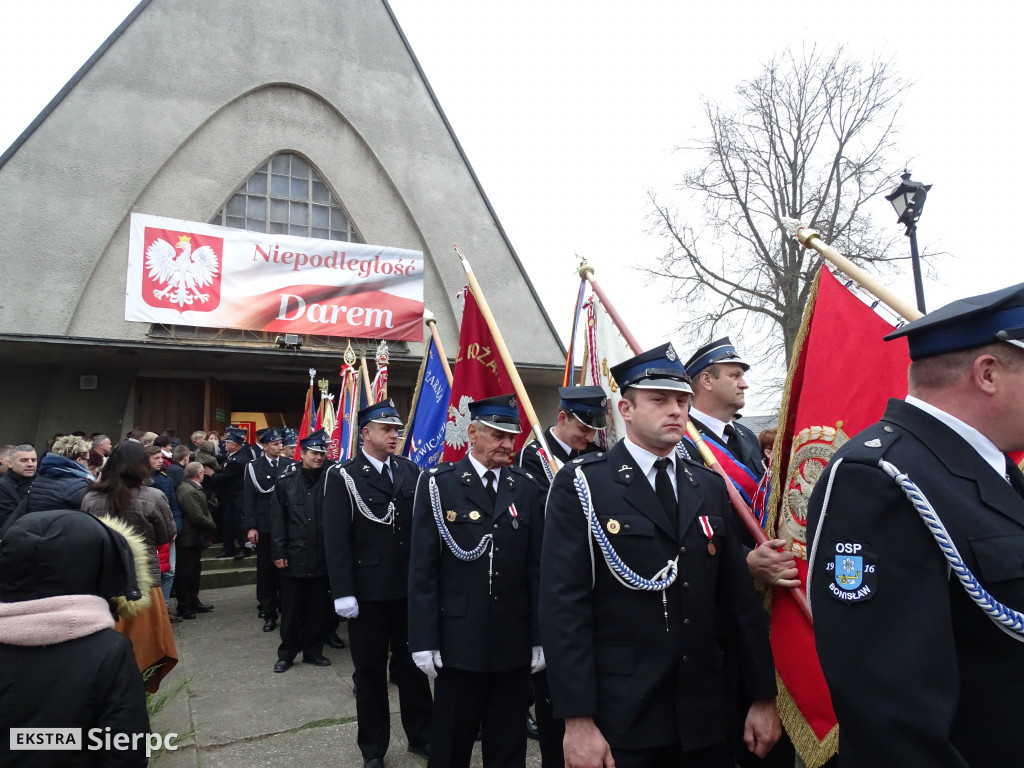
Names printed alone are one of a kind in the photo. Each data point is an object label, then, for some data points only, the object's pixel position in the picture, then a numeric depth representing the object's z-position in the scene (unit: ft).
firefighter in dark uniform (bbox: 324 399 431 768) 14.23
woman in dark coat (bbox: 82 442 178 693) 13.33
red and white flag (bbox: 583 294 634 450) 14.05
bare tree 61.41
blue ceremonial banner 18.67
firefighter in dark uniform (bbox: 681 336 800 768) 11.05
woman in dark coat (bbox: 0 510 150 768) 7.21
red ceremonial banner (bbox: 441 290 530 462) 16.14
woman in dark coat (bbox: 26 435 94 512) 13.67
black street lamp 29.84
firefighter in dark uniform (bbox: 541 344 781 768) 7.65
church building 42.32
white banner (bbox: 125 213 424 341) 43.96
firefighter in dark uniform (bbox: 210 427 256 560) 34.30
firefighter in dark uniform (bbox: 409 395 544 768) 11.27
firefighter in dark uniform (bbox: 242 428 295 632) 26.84
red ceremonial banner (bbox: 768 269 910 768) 8.43
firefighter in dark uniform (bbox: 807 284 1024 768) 4.69
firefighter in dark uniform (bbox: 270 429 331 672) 21.48
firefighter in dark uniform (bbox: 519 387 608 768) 12.12
